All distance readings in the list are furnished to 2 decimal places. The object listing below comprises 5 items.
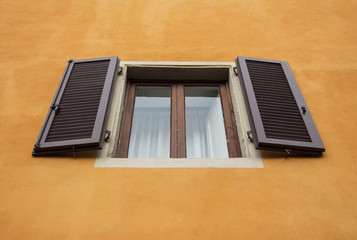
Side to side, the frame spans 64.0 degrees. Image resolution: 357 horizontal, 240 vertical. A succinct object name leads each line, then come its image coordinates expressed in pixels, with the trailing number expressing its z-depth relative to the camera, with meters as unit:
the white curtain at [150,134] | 3.18
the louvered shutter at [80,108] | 2.74
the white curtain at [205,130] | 3.18
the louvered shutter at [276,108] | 2.79
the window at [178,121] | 3.17
